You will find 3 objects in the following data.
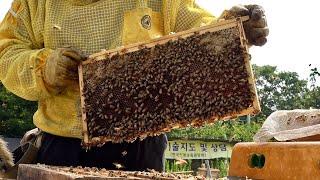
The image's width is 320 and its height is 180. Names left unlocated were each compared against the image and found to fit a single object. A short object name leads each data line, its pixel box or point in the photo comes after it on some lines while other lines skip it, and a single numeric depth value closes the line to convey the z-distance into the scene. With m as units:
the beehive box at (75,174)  1.96
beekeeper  3.39
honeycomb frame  2.89
